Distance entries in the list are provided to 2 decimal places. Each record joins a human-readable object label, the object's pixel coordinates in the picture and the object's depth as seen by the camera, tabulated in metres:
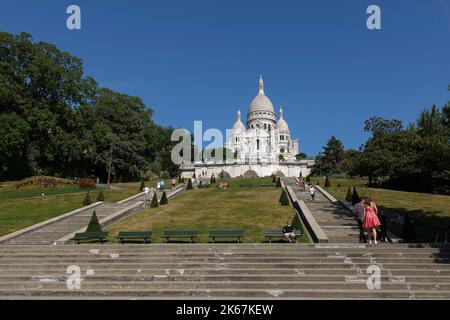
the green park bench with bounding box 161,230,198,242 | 16.92
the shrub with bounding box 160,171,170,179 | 74.21
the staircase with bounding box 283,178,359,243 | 17.47
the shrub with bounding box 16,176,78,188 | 37.27
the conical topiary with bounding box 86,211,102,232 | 18.24
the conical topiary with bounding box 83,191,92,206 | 27.91
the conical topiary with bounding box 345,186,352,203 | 27.04
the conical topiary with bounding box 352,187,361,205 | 24.70
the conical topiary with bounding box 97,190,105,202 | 29.62
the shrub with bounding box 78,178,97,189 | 38.04
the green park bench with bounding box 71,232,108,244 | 17.08
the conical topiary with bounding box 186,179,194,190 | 39.41
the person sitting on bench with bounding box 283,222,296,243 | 16.39
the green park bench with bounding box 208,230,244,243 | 16.55
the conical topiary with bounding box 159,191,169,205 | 28.45
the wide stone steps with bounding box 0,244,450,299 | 11.77
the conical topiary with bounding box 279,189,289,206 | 26.56
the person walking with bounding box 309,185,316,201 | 29.42
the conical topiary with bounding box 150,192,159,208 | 27.23
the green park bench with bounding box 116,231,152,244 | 16.75
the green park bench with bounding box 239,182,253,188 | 40.84
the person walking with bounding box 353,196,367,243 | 15.29
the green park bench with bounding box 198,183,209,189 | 41.75
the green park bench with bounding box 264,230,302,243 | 16.54
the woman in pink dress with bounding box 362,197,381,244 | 14.27
